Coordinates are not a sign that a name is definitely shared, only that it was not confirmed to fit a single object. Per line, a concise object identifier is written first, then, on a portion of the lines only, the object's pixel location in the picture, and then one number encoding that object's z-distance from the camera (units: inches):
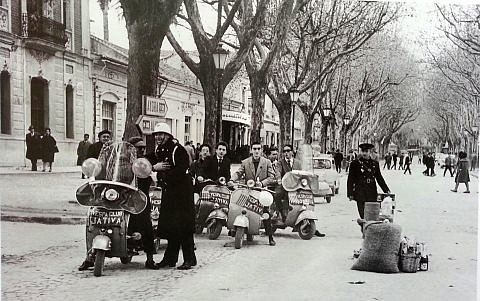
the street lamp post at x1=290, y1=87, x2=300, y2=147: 351.6
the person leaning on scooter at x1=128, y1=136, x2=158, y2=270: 179.1
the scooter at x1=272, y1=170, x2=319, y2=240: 237.6
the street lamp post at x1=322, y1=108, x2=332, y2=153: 296.3
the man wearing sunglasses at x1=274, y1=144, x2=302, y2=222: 242.5
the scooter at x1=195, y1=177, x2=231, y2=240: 229.3
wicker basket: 180.2
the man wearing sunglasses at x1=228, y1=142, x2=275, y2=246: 227.9
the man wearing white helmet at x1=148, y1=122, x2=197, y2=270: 179.2
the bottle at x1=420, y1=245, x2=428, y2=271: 183.6
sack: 178.9
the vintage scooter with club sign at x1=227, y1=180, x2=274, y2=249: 223.1
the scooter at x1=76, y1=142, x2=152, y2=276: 166.9
